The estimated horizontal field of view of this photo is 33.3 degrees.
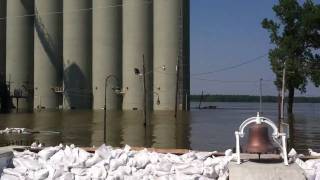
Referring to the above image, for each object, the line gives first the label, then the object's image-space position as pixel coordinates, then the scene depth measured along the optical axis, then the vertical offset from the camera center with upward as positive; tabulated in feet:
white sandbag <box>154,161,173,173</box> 29.72 -4.10
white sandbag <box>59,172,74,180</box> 29.04 -4.53
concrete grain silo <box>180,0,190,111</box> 217.21 +14.98
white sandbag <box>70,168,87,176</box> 29.91 -4.38
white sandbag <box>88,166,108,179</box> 29.43 -4.38
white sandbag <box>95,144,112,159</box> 31.29 -3.48
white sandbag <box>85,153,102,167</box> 30.55 -3.85
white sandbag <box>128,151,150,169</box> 30.42 -3.89
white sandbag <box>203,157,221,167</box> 29.96 -3.87
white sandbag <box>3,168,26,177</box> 29.53 -4.38
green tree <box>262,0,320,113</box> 169.58 +16.66
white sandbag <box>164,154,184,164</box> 30.72 -3.77
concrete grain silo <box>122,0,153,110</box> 211.61 +18.06
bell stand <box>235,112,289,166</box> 24.73 -1.91
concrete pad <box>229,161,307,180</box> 23.79 -3.55
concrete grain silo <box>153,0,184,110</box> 207.21 +18.26
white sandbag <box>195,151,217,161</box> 31.23 -3.65
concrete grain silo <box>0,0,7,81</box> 239.91 +26.12
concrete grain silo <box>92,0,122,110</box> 216.54 +18.73
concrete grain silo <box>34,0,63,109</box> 226.38 +17.49
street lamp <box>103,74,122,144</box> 216.54 +1.46
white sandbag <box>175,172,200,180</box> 28.60 -4.50
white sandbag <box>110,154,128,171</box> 30.12 -3.91
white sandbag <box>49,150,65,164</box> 31.19 -3.82
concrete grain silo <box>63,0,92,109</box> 221.66 +16.71
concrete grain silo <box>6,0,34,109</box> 229.25 +19.50
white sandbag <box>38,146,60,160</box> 31.95 -3.59
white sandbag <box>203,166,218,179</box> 29.01 -4.34
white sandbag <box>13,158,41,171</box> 30.42 -4.03
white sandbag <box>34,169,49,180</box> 29.17 -4.44
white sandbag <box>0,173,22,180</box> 28.99 -4.56
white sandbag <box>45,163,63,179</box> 29.27 -4.31
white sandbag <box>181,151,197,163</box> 30.93 -3.73
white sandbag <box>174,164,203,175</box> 29.19 -4.19
